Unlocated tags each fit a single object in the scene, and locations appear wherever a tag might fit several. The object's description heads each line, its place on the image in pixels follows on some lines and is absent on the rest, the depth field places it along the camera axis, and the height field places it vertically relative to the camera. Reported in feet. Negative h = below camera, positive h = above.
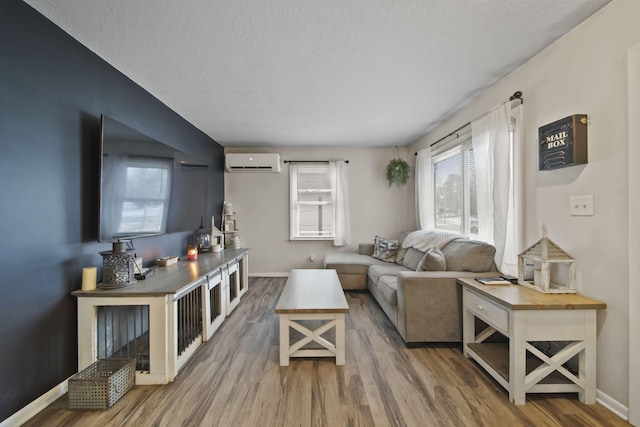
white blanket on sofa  10.55 -1.01
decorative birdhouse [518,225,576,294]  6.02 -1.15
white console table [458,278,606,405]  5.50 -2.42
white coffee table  7.17 -2.78
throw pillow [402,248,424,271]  11.64 -1.89
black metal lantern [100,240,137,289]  6.49 -1.23
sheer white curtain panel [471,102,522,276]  7.62 +0.83
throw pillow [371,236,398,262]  14.03 -1.79
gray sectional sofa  7.97 -2.27
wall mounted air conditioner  15.57 +3.08
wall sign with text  5.77 +1.57
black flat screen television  6.67 +0.89
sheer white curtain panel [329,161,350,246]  16.16 +0.47
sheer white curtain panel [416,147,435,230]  13.83 +1.14
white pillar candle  6.22 -1.42
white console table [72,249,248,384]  6.19 -2.54
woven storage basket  5.52 -3.48
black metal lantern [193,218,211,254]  12.43 -1.14
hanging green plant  15.62 +2.47
